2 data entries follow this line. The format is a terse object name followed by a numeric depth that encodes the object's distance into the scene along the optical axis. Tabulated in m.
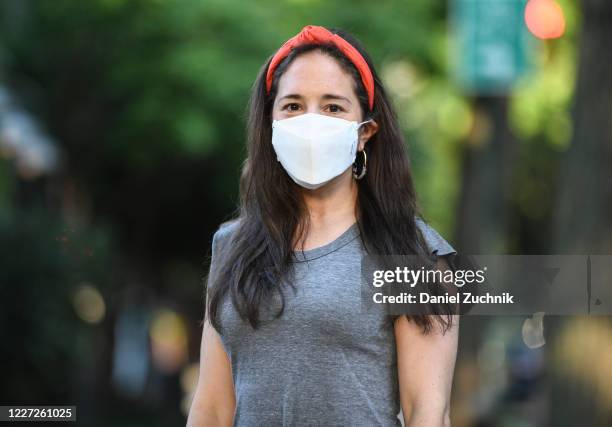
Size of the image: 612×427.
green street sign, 18.16
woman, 5.18
